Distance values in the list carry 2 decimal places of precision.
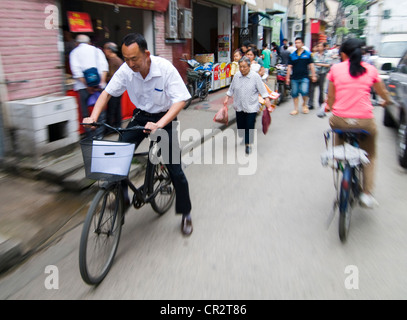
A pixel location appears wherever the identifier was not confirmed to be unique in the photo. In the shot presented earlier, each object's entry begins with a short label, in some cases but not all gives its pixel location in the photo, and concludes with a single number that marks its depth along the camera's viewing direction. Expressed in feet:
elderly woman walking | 20.33
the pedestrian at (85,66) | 18.71
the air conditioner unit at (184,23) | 33.22
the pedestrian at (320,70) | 33.35
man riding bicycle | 9.85
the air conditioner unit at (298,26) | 68.54
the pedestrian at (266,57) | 48.93
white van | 38.81
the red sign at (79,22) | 20.51
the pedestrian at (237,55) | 27.92
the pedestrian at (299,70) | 29.78
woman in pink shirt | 11.42
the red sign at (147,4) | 24.32
